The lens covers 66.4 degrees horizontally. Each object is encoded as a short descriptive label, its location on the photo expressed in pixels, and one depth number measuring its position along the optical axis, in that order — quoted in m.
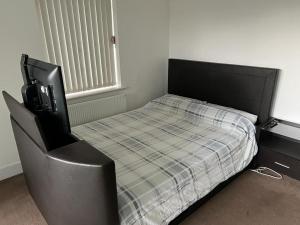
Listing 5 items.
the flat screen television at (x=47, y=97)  1.22
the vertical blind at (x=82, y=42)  2.31
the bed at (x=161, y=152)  1.19
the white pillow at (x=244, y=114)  2.32
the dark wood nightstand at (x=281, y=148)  2.15
